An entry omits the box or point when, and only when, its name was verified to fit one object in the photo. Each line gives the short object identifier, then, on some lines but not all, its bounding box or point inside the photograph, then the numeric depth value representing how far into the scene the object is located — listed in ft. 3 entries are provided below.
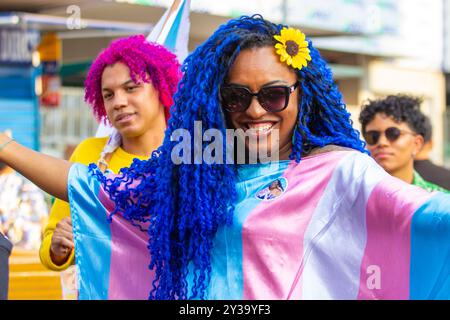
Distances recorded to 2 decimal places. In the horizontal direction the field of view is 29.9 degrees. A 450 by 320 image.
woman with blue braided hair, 8.16
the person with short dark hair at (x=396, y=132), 15.96
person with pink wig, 12.70
